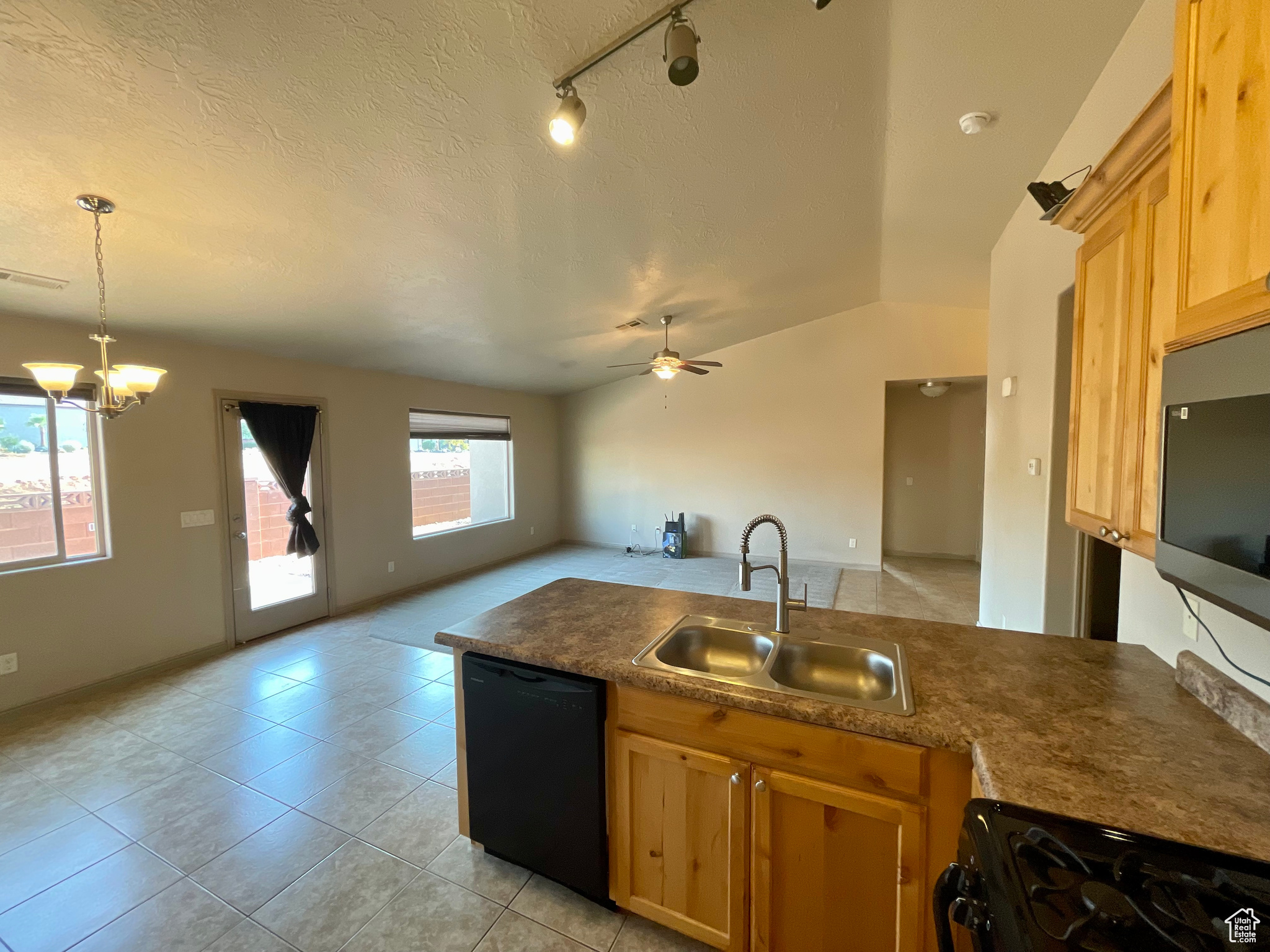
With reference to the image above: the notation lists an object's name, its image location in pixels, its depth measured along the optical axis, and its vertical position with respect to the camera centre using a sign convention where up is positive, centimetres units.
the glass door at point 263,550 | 383 -77
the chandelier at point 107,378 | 187 +33
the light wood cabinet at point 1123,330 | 107 +30
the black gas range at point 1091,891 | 68 -67
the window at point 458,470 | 568 -19
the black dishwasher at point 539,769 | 155 -107
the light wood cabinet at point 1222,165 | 71 +45
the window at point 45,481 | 285 -13
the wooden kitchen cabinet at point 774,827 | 117 -101
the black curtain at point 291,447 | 395 +9
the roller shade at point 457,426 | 560 +38
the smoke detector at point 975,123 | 213 +146
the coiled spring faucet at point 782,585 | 165 -45
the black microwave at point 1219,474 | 74 -4
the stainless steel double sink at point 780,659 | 149 -68
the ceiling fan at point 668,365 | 434 +81
